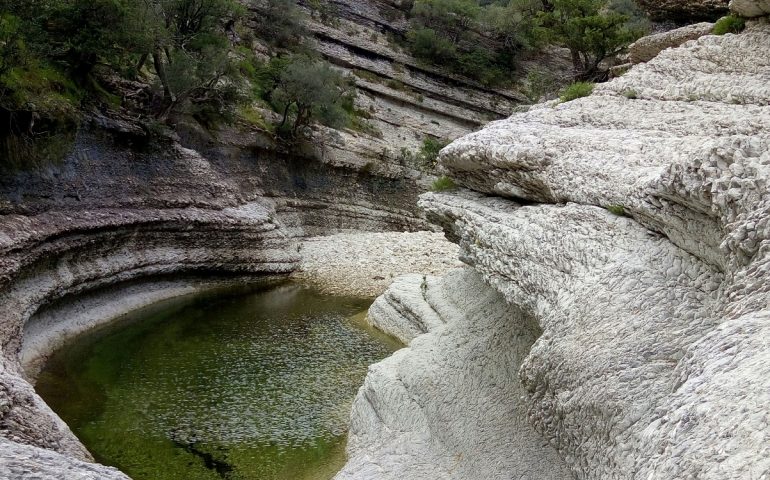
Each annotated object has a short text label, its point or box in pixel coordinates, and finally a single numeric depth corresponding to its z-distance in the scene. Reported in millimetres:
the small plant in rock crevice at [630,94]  14930
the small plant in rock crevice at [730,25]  15516
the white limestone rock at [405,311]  20812
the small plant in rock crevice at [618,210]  9820
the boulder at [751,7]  14409
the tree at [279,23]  47969
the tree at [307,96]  35781
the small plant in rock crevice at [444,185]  16294
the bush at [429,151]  45875
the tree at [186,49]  26469
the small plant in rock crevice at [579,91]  16250
